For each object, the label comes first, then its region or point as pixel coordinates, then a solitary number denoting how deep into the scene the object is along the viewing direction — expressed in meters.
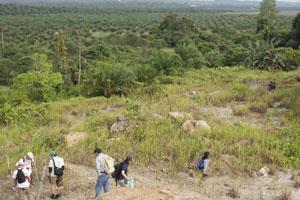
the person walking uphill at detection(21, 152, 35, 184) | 11.26
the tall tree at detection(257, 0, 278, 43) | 75.46
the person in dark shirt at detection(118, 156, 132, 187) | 11.62
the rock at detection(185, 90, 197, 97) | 26.23
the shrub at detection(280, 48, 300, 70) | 39.21
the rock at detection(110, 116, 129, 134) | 17.31
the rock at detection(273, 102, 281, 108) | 22.66
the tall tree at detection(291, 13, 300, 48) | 54.82
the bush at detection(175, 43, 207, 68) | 41.25
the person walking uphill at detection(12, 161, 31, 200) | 10.93
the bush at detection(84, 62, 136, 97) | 28.81
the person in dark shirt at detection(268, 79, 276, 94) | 25.38
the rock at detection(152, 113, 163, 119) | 18.98
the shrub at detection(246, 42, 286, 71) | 38.50
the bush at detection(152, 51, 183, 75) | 36.22
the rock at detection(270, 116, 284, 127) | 19.42
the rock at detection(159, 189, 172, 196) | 11.22
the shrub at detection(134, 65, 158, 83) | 31.28
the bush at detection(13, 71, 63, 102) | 31.86
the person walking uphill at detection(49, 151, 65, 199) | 11.43
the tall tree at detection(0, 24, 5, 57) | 60.60
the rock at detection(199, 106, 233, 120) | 20.65
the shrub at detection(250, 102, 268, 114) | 21.80
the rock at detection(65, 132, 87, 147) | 16.04
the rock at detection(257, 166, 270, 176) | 13.99
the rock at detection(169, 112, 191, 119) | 18.78
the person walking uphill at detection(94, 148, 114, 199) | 11.02
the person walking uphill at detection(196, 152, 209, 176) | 13.64
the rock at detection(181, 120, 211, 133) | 17.17
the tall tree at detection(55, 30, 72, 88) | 42.95
